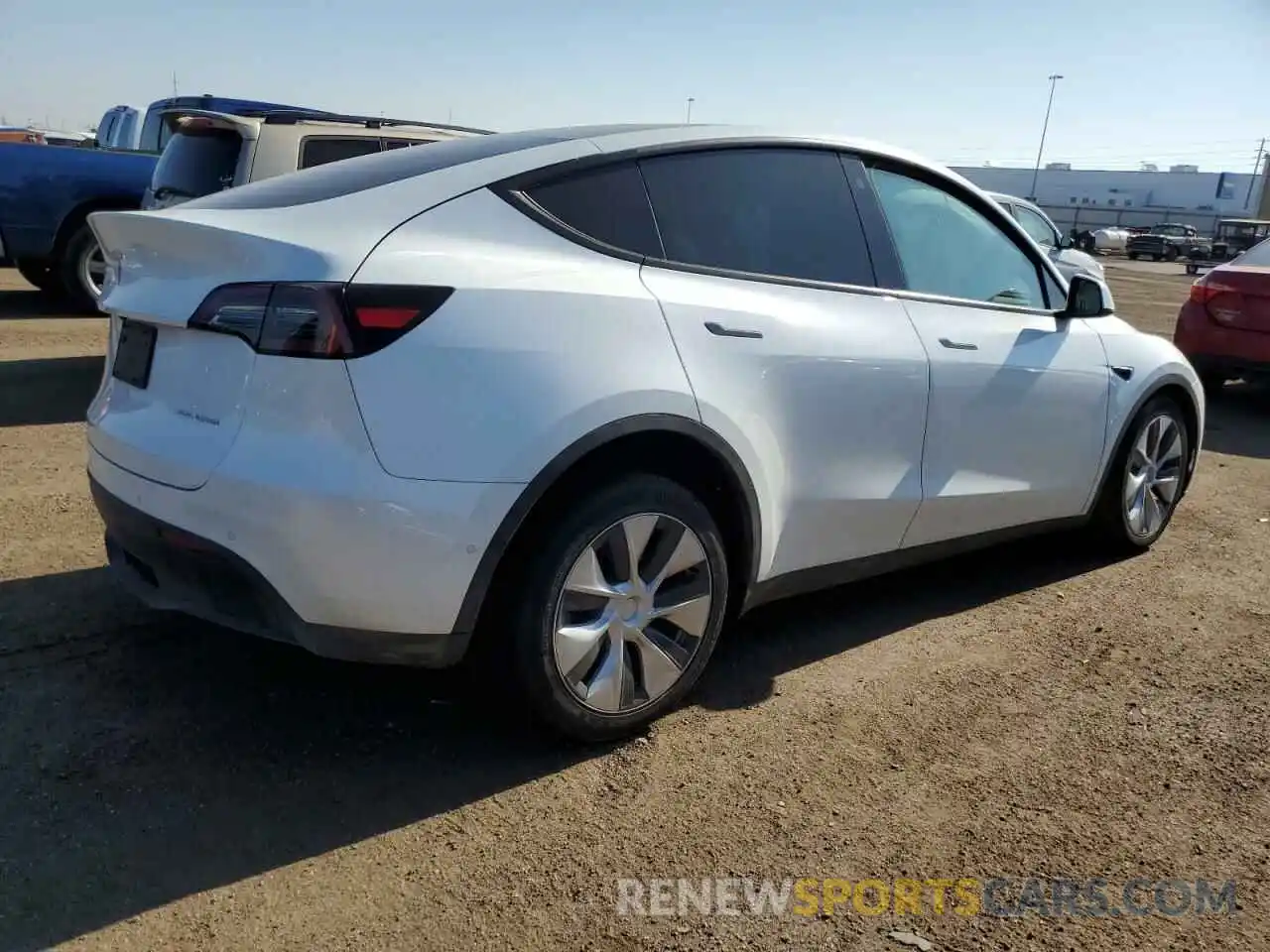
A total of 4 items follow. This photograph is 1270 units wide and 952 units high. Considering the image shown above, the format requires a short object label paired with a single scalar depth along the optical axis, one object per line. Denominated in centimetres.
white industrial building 8112
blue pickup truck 949
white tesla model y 261
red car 862
